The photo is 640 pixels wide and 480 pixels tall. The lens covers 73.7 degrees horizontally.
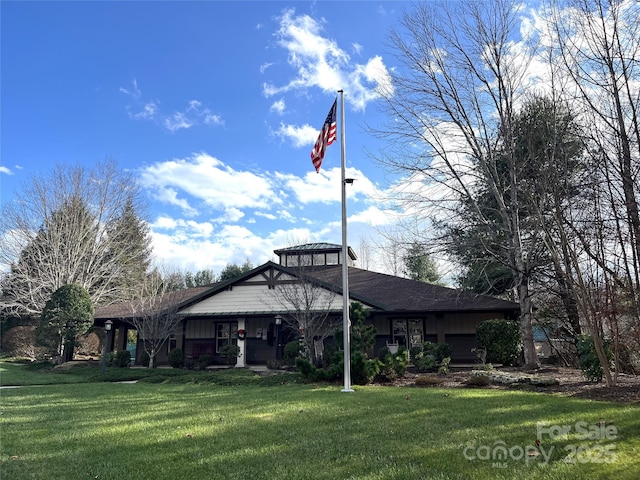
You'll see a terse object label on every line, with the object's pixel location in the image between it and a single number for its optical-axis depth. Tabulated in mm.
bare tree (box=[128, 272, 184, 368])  18719
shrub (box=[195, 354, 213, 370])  18562
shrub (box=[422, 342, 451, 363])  16812
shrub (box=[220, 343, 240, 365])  19609
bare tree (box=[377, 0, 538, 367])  15156
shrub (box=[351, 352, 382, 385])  11820
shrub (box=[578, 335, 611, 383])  10445
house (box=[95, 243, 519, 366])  18453
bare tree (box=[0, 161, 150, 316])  27484
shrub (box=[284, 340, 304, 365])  18141
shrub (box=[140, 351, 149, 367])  20250
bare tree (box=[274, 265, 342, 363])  15859
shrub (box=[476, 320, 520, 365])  16422
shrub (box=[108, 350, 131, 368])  19562
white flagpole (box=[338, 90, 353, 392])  10438
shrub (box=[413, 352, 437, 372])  15305
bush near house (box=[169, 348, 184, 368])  19234
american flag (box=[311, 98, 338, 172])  11820
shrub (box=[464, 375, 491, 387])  10945
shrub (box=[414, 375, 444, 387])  11422
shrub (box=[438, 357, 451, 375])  13680
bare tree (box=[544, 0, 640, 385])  8953
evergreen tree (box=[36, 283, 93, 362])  20359
